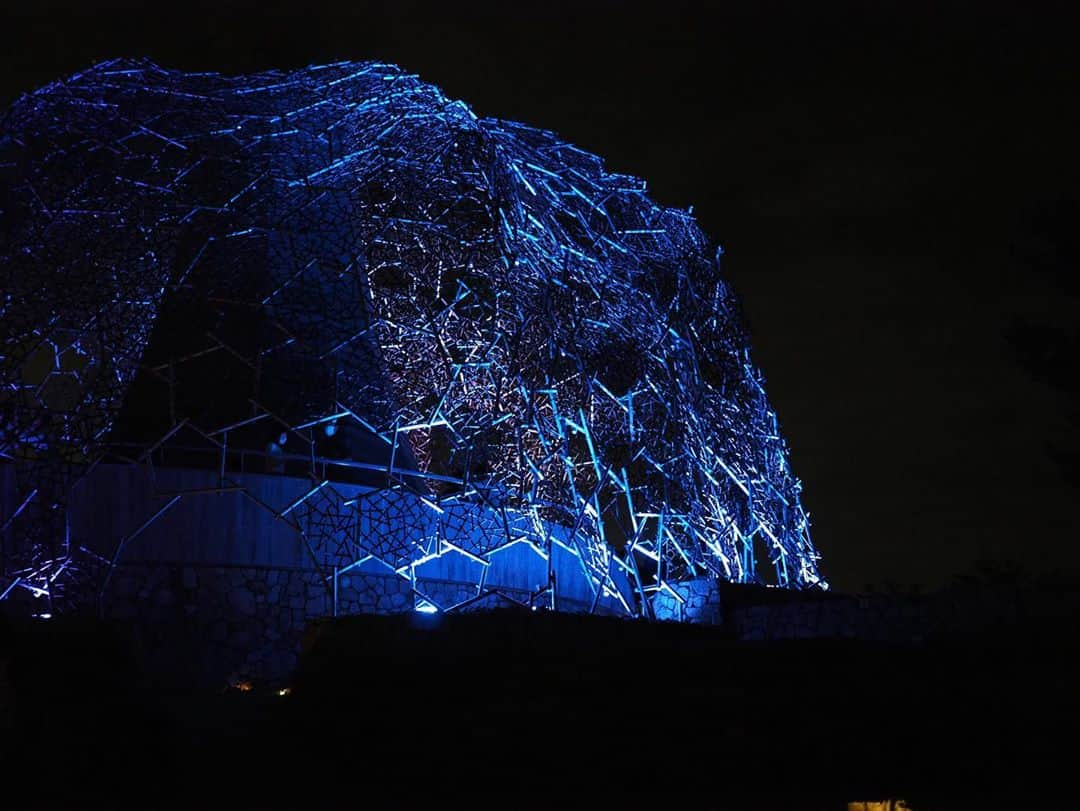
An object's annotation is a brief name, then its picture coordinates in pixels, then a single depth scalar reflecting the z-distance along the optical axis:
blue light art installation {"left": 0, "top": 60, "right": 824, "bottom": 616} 19.27
